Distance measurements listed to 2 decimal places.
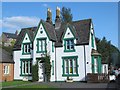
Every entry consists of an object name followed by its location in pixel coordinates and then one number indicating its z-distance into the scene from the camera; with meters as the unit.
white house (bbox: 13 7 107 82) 34.12
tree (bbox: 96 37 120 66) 67.25
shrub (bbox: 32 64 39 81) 35.35
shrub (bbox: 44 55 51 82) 34.66
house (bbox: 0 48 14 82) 37.19
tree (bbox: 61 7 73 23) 71.44
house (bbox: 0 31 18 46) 120.88
